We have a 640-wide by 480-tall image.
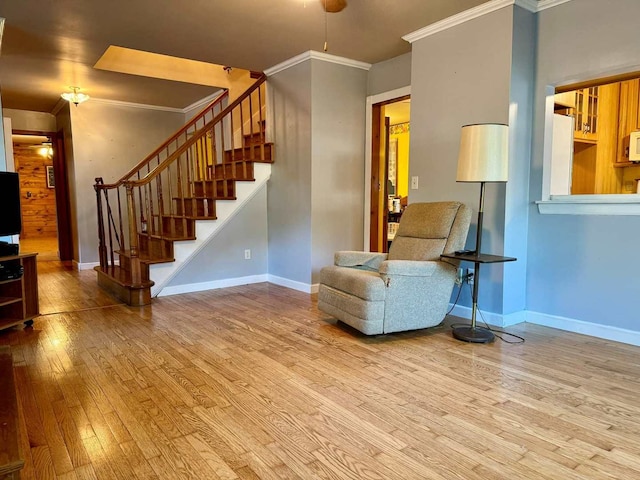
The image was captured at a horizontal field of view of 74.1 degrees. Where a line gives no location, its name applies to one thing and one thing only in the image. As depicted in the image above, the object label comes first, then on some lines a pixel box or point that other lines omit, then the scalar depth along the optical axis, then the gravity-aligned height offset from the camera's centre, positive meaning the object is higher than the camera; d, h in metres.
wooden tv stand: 3.26 -0.72
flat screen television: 3.26 -0.01
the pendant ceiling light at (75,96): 5.48 +1.39
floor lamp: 2.81 +0.29
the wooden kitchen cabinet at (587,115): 4.11 +0.82
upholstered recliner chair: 2.93 -0.56
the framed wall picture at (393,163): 8.02 +0.70
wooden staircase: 4.10 -0.02
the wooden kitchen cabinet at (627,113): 4.46 +0.89
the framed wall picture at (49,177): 10.27 +0.65
